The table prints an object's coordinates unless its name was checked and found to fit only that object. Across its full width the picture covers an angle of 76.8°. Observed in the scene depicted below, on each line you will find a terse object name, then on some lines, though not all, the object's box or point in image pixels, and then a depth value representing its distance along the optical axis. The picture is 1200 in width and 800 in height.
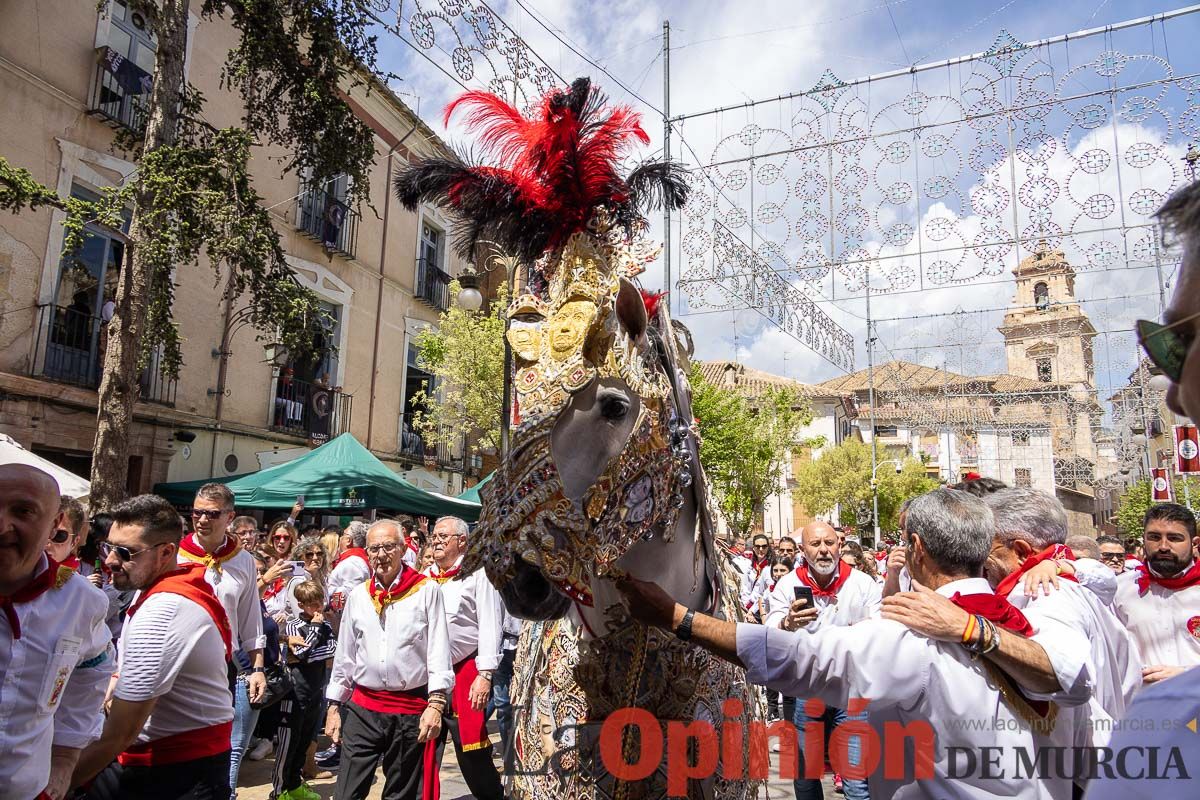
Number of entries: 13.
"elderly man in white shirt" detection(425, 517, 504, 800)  5.07
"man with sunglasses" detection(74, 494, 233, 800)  3.14
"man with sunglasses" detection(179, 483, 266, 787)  4.64
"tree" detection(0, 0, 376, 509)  8.55
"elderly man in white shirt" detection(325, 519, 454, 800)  4.69
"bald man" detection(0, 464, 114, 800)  2.35
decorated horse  2.04
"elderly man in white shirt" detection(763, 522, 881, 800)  5.47
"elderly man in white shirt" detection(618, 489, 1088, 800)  2.02
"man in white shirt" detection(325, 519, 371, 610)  7.05
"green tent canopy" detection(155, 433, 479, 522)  10.99
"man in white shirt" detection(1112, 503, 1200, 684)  4.26
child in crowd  5.94
